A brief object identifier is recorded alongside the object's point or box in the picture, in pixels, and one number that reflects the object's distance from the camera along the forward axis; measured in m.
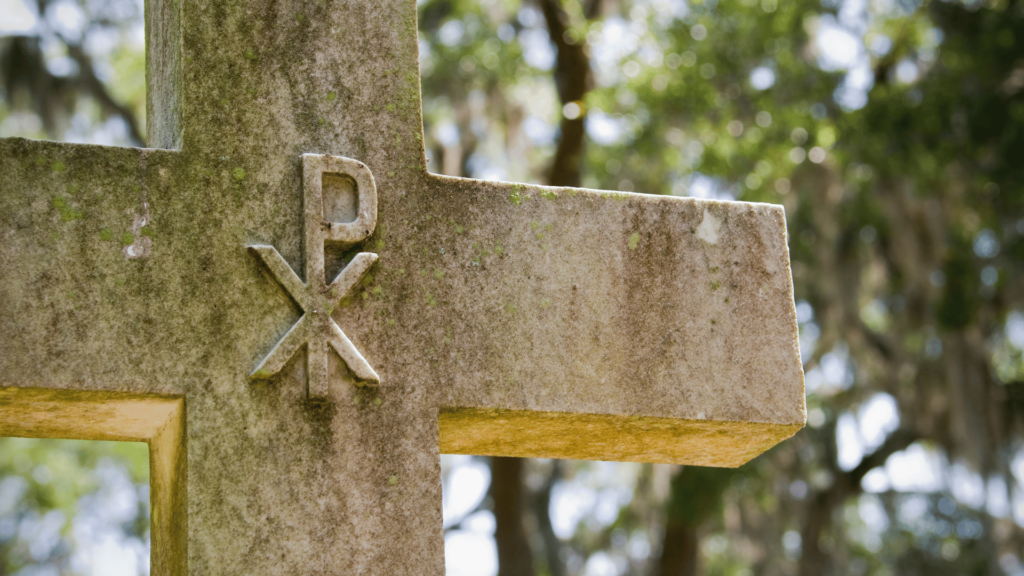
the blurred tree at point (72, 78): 13.55
